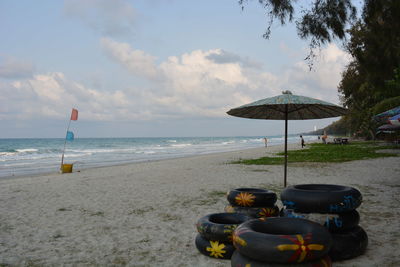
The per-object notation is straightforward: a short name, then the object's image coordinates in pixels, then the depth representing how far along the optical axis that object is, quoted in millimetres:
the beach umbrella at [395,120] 7932
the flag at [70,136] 16475
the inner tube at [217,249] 4469
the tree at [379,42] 6957
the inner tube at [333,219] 4297
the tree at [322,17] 7099
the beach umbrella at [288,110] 6508
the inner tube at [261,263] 3161
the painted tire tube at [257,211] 5297
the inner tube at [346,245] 4289
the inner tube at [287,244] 3111
